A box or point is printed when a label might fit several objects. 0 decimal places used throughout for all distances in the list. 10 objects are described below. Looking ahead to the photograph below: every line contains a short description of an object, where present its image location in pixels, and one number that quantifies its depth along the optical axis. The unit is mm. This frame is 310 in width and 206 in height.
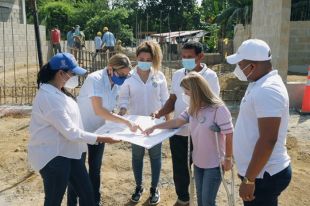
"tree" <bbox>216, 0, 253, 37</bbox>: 22944
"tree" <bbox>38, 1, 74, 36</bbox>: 32781
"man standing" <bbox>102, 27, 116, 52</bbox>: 17295
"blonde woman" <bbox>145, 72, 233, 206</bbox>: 3152
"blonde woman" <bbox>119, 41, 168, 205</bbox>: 4125
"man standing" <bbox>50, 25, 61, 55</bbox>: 16284
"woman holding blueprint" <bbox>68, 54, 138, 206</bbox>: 3746
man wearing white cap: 2383
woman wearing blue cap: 2953
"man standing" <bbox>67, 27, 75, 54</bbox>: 18859
